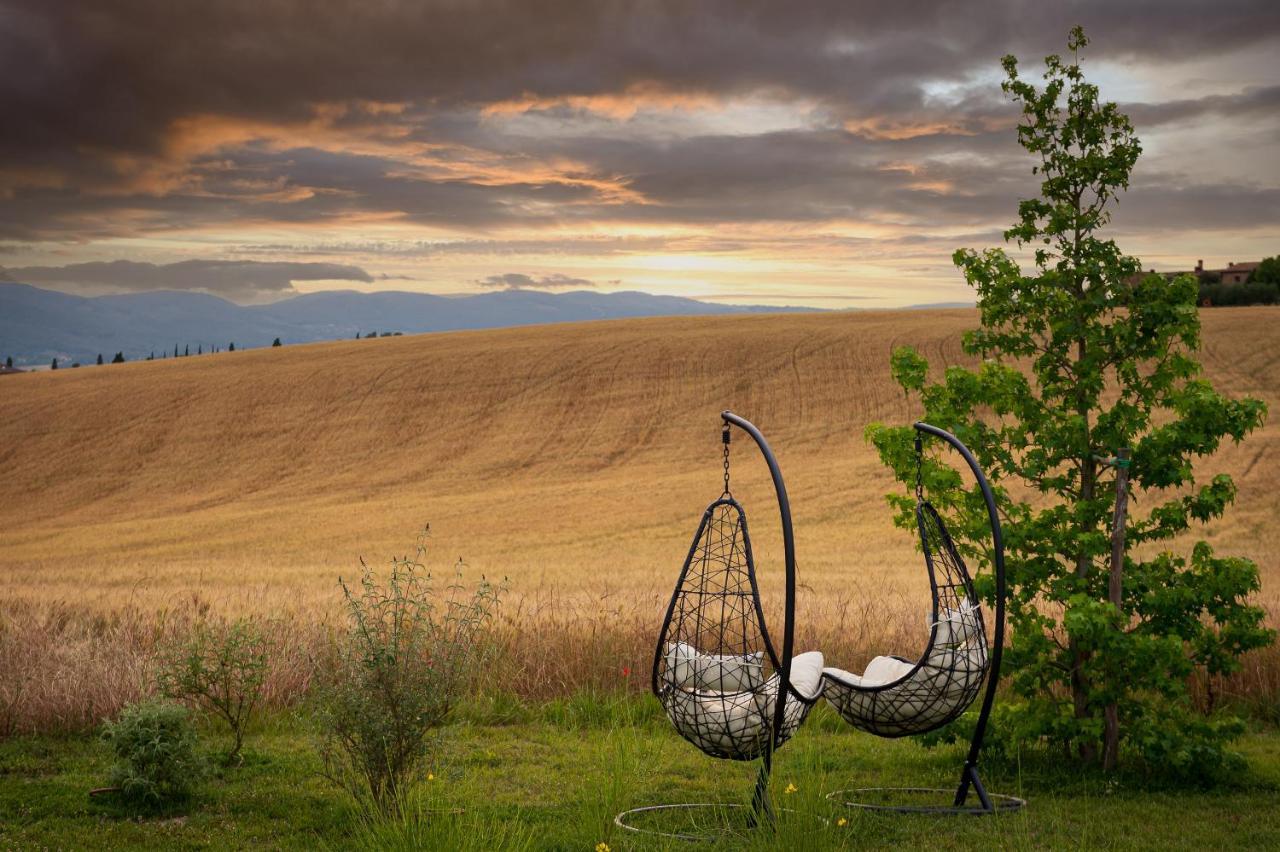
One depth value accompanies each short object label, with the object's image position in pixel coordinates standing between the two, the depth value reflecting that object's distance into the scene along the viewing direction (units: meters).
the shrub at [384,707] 6.97
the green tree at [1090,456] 8.34
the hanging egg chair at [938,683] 7.09
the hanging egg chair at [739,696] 6.79
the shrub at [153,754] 7.45
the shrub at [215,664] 8.52
